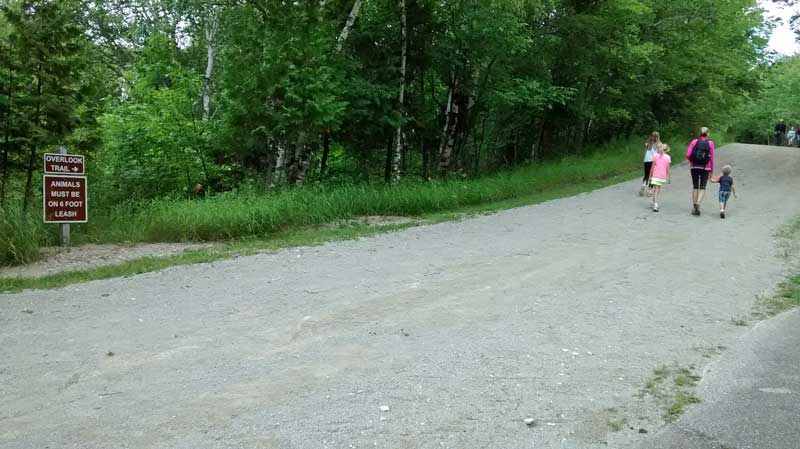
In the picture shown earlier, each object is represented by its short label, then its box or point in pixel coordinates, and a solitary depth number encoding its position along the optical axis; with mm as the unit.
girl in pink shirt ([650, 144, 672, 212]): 14133
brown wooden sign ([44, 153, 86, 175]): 9406
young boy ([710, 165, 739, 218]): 13000
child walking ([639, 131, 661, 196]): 16594
